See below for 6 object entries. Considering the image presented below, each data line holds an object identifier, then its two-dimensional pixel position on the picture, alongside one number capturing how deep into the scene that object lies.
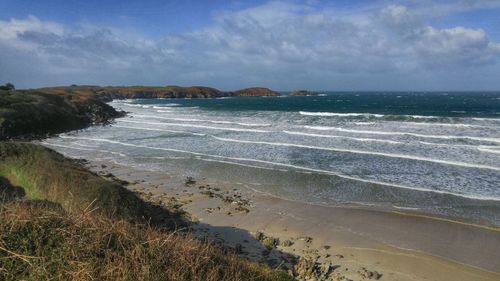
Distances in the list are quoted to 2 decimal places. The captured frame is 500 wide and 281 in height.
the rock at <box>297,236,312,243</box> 11.48
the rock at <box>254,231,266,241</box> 11.39
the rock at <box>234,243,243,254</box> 10.18
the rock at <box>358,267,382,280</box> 9.28
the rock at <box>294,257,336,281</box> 8.95
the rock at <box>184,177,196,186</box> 18.02
